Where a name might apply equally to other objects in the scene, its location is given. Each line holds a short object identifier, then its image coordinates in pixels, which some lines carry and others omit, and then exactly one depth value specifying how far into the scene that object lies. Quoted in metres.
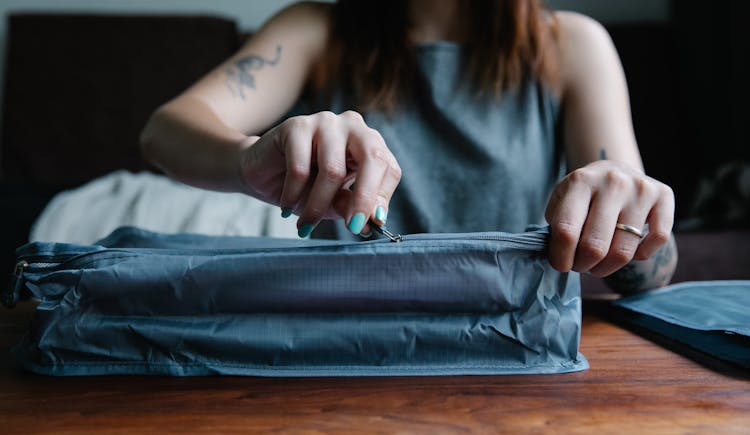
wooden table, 0.30
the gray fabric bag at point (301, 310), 0.37
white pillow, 1.32
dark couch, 2.14
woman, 0.86
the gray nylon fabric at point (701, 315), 0.41
